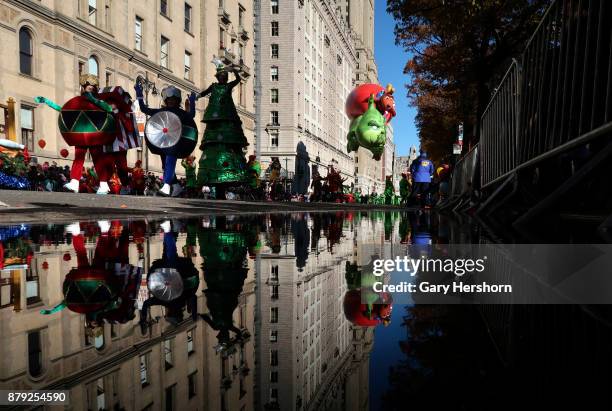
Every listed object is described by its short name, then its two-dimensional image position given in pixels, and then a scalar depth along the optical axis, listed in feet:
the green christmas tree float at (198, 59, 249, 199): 45.11
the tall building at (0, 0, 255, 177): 59.47
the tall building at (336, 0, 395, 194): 316.19
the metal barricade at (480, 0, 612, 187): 10.36
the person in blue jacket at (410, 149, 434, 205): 53.67
